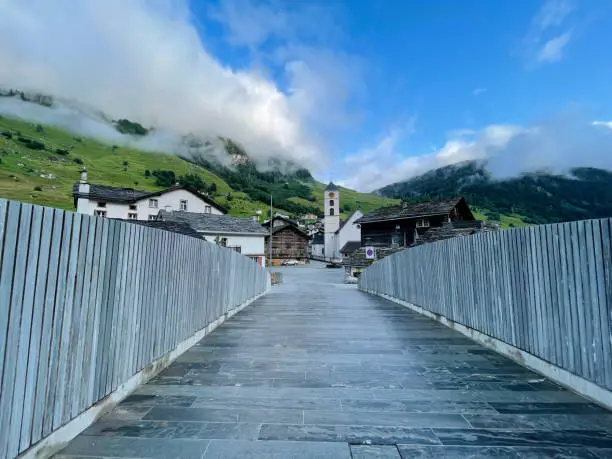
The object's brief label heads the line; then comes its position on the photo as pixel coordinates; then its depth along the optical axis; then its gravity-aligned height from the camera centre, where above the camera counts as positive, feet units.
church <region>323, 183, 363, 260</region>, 216.54 +24.70
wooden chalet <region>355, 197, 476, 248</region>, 113.09 +16.85
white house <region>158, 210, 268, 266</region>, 123.65 +13.46
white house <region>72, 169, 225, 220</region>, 127.95 +25.91
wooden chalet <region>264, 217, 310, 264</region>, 195.72 +13.40
